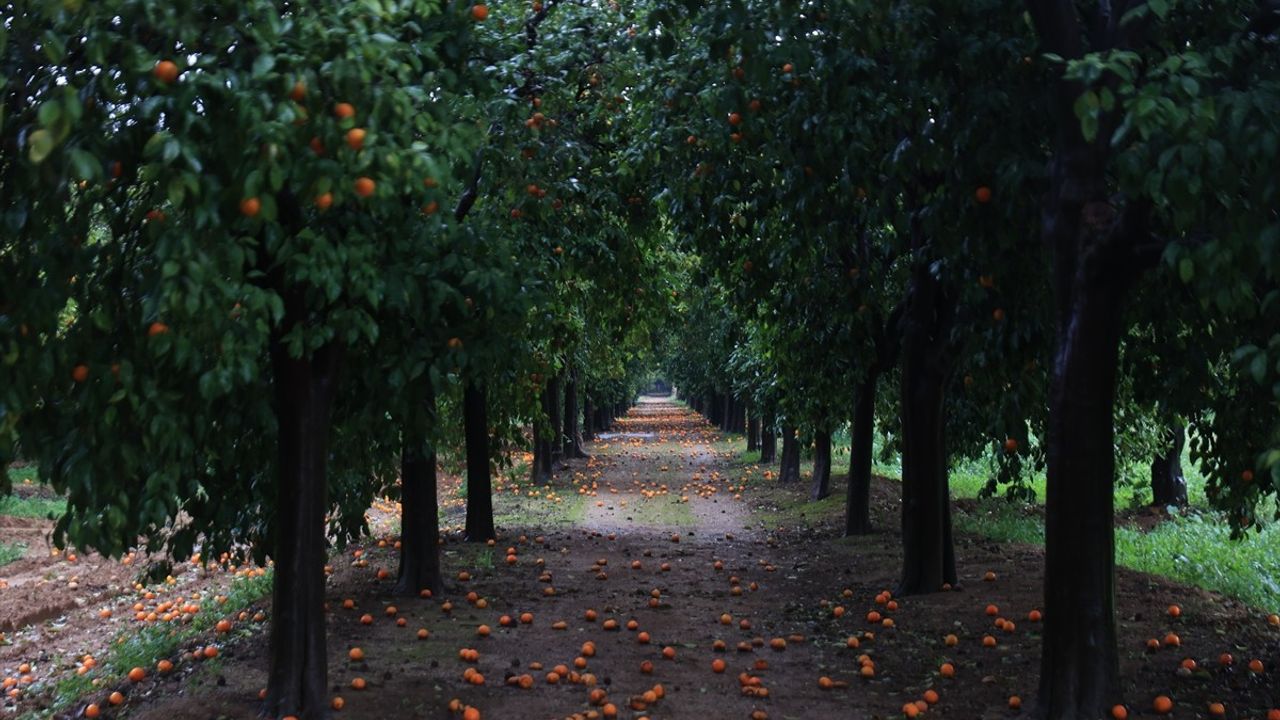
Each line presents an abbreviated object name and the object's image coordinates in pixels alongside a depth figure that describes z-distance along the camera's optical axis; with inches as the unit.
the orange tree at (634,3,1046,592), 285.1
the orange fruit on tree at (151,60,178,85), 173.9
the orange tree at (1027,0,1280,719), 237.6
